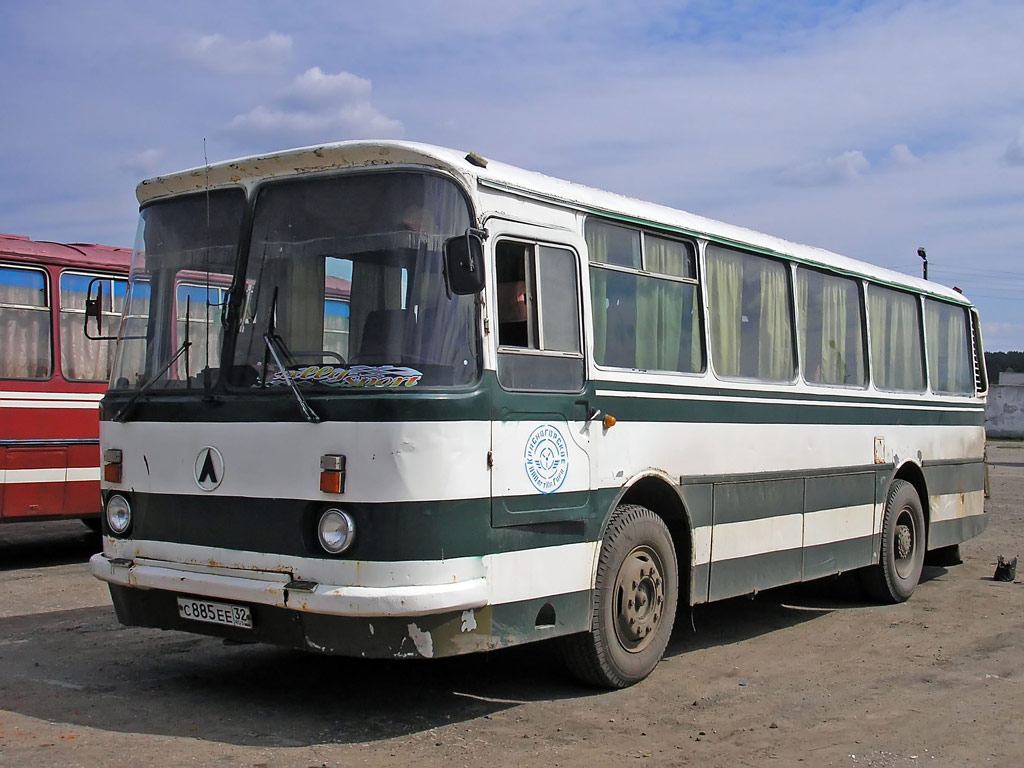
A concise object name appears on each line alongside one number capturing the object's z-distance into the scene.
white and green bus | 5.98
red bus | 12.10
